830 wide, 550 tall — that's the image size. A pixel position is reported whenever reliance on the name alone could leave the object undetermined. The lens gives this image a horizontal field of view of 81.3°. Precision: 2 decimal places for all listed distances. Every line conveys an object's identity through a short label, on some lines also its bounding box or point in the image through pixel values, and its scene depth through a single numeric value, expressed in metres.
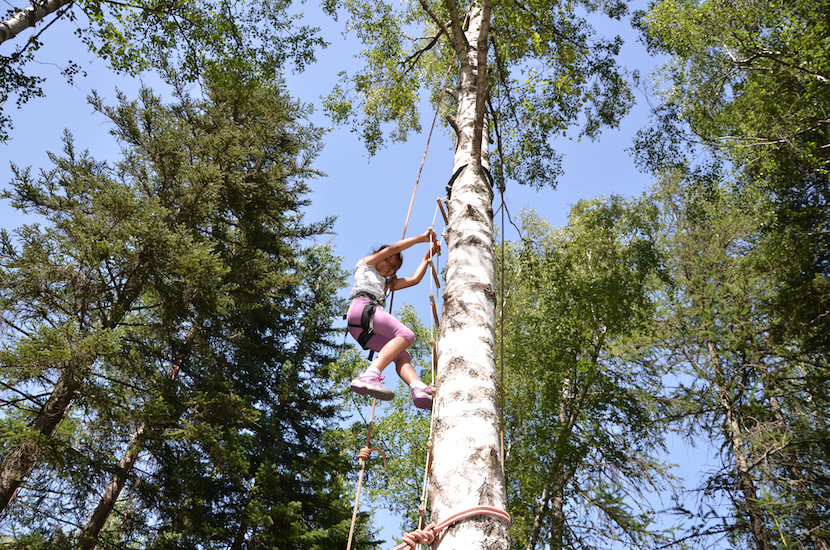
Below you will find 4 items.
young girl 2.95
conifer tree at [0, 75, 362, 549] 6.28
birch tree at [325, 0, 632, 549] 1.85
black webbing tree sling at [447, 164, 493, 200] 3.18
